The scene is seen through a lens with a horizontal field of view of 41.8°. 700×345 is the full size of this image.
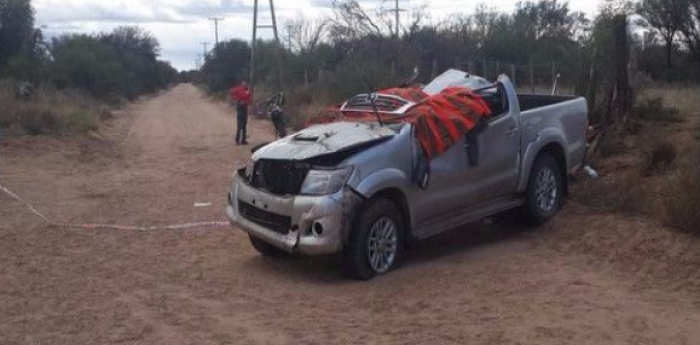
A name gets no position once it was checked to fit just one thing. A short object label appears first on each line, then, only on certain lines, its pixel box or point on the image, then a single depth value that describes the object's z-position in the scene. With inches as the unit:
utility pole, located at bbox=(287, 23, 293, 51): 2149.4
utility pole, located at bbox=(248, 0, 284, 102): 1485.2
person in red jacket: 927.7
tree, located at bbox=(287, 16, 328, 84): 1765.5
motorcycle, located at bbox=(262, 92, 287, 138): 874.8
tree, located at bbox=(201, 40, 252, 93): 2856.8
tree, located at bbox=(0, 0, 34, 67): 1589.6
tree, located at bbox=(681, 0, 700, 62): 1299.2
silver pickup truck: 323.0
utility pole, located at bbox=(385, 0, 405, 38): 1497.9
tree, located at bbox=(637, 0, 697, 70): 1317.7
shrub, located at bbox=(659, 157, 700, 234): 343.6
